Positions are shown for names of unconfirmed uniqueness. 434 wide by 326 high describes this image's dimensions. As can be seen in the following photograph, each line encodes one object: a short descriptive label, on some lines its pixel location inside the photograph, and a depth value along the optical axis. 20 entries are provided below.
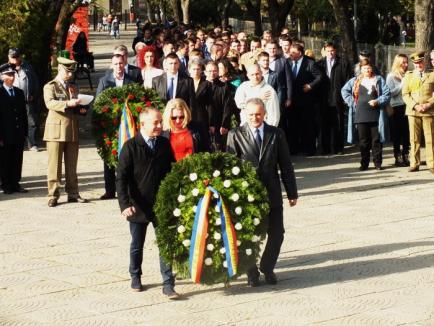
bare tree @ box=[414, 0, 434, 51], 24.05
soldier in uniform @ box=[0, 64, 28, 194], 17.61
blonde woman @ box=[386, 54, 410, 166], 19.39
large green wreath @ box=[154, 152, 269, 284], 10.46
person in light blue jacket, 18.81
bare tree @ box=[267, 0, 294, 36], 45.59
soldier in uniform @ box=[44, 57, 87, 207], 16.05
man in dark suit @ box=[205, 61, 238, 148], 17.14
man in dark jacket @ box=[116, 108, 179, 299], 10.74
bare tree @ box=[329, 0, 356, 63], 29.91
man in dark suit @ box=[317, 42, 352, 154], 21.17
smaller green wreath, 15.78
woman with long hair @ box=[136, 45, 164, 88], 17.50
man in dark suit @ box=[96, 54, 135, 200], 16.77
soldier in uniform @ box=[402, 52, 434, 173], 18.27
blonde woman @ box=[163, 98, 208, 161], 11.51
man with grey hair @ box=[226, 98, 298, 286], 11.15
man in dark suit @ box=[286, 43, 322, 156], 20.91
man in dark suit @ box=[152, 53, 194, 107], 16.58
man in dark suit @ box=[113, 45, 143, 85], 17.00
